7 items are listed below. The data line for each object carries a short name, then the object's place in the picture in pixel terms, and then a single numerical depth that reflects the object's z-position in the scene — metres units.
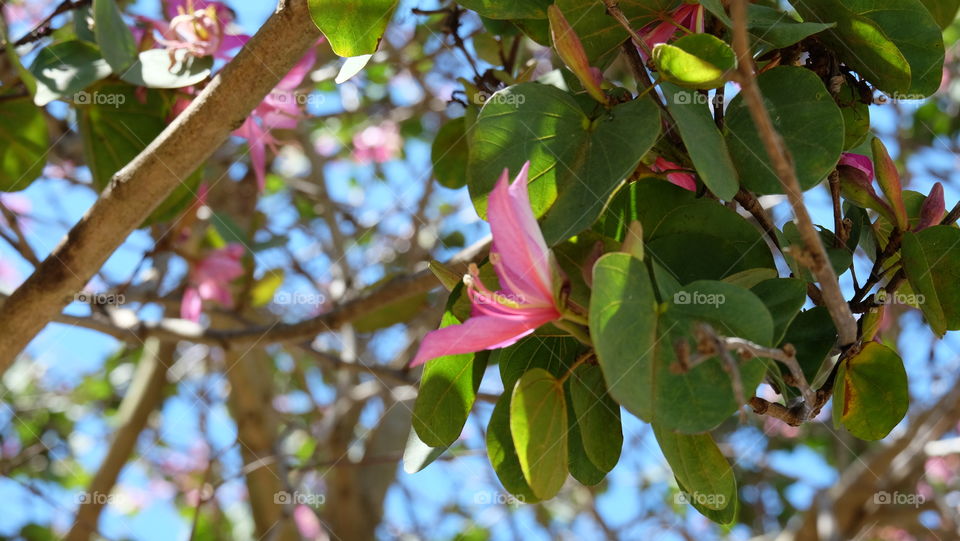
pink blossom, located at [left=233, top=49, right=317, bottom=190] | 1.35
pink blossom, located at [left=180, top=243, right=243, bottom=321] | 1.88
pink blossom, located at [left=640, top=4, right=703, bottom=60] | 0.89
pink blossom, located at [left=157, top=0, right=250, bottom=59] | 1.25
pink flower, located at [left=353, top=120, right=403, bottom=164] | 3.16
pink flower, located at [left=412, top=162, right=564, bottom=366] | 0.69
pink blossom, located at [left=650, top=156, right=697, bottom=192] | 0.88
